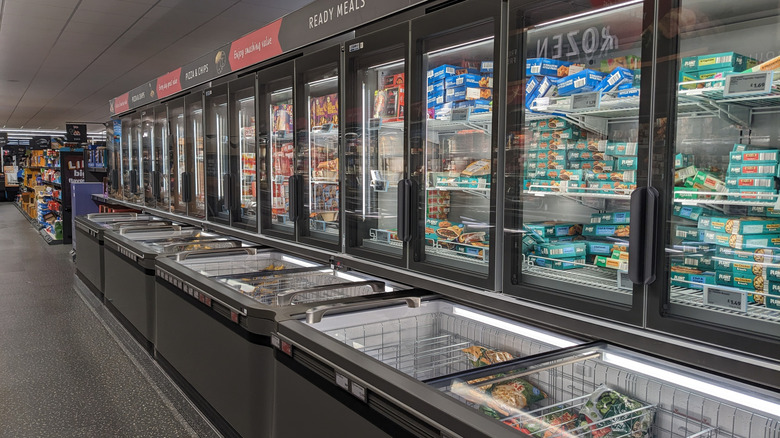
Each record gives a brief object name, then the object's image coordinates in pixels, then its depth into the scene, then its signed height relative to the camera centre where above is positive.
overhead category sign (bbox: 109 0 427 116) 2.80 +0.88
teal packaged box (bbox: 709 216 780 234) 1.59 -0.13
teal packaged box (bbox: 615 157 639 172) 1.85 +0.06
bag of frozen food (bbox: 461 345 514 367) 2.27 -0.72
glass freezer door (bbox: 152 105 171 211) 5.95 +0.17
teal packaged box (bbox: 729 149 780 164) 1.53 +0.07
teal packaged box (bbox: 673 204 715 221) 1.74 -0.10
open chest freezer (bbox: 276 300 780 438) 1.56 -0.67
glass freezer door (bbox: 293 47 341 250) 3.37 +0.17
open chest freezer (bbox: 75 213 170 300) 5.94 -0.68
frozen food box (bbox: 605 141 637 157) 1.88 +0.11
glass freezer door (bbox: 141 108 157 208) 6.45 +0.31
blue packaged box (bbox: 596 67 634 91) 1.83 +0.33
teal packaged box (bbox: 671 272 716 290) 1.67 -0.30
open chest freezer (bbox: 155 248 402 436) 2.67 -0.75
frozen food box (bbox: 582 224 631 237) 2.02 -0.19
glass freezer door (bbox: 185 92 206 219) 5.14 +0.14
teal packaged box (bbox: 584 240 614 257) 2.04 -0.25
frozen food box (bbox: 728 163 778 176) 1.53 +0.03
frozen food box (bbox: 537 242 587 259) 2.10 -0.26
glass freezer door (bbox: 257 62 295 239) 3.84 +0.19
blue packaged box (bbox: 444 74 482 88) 2.50 +0.44
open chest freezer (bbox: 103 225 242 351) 4.29 -0.71
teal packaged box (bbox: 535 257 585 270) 2.07 -0.31
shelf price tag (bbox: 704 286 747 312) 1.50 -0.32
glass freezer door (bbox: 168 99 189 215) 5.53 +0.24
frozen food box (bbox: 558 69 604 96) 1.96 +0.34
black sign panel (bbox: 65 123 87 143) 12.80 +1.02
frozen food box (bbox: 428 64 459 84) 2.55 +0.49
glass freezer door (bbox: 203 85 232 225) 4.65 +0.18
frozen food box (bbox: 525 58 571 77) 2.01 +0.40
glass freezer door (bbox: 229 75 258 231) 4.31 +0.15
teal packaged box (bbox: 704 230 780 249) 1.58 -0.17
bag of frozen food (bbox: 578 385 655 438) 1.72 -0.74
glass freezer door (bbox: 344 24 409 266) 2.84 +0.15
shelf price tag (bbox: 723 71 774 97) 1.42 +0.25
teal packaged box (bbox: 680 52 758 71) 1.59 +0.34
